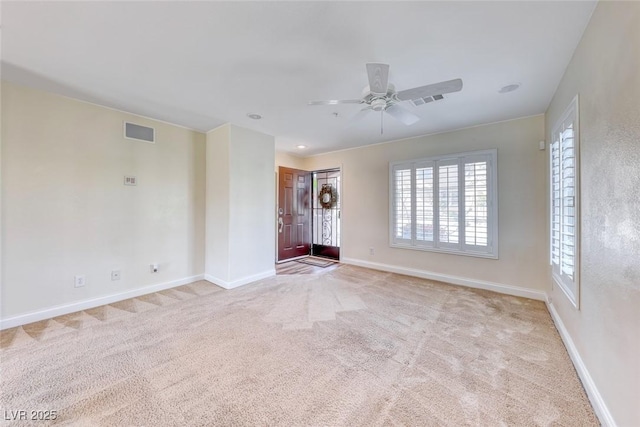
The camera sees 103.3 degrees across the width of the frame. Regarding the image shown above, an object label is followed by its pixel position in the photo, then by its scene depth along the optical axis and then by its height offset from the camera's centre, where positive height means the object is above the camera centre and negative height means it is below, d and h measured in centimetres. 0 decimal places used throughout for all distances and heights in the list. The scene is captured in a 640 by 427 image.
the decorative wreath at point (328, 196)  600 +35
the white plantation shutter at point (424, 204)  434 +12
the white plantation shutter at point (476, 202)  380 +13
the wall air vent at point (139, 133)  339 +108
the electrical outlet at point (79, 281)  302 -85
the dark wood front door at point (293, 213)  567 -6
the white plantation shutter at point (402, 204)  460 +12
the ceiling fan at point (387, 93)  193 +102
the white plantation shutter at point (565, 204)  207 +7
